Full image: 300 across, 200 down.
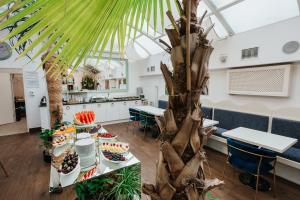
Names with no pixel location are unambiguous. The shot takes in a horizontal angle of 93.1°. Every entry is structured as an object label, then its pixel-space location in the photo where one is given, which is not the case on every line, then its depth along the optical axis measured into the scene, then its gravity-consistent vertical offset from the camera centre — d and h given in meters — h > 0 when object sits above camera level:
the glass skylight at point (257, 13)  2.31 +1.36
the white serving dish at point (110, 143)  1.56 -0.67
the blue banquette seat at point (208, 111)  3.70 -0.59
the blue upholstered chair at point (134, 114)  4.42 -0.83
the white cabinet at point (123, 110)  5.77 -0.89
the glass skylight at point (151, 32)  4.17 +1.74
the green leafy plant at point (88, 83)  5.54 +0.20
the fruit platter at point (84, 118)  2.29 -0.49
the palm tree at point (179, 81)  0.50 +0.03
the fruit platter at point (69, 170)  1.13 -0.68
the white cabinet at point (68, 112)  4.74 -0.82
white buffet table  1.15 -0.74
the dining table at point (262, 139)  1.92 -0.76
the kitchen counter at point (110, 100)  4.97 -0.48
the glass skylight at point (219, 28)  3.08 +1.36
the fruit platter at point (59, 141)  1.66 -0.65
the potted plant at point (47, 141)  2.56 -0.97
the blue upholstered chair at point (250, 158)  1.83 -0.94
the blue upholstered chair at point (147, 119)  3.83 -0.86
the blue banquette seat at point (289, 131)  2.16 -0.72
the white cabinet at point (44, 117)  4.38 -0.90
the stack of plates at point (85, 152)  1.34 -0.61
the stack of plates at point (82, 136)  1.58 -0.55
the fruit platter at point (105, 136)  1.89 -0.66
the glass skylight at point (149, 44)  5.01 +1.62
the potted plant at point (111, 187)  1.32 -0.96
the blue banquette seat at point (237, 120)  2.76 -0.68
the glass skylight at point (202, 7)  2.90 +1.68
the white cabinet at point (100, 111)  5.24 -0.85
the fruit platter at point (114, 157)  1.36 -0.68
